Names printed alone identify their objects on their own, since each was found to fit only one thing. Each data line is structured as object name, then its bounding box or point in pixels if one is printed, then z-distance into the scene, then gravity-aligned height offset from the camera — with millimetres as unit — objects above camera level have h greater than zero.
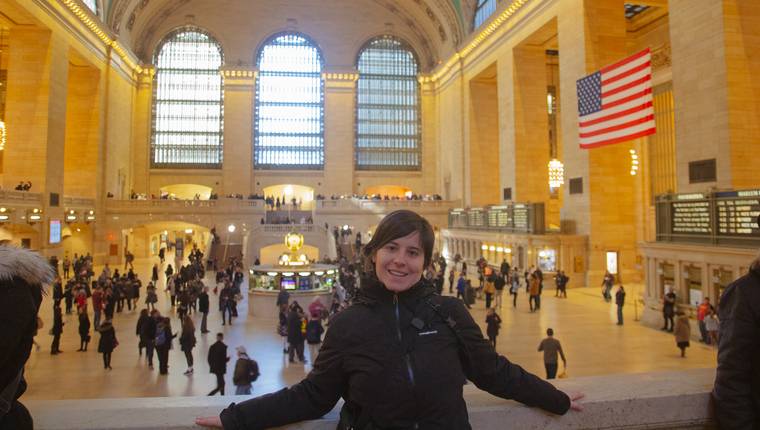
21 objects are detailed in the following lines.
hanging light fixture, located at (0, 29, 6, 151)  21684 +6930
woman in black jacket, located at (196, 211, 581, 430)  1495 -385
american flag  13828 +4063
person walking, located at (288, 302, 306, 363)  9273 -1854
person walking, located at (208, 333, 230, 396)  7410 -1843
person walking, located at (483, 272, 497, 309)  14219 -1503
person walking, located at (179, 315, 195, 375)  8781 -1841
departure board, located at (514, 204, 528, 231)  20922 +893
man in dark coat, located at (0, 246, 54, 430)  1537 -262
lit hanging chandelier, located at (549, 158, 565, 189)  25516 +3360
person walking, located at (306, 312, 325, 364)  10188 -1968
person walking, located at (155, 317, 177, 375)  8648 -1881
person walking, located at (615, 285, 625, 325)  12258 -1621
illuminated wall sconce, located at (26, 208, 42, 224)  21666 +1002
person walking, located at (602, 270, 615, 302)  15758 -1608
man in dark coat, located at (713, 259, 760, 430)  1874 -460
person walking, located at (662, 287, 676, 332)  11367 -1649
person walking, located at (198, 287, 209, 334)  11836 -1657
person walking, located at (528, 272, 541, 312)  14422 -1589
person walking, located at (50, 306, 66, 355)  9836 -1894
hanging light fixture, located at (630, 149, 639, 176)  18438 +2800
